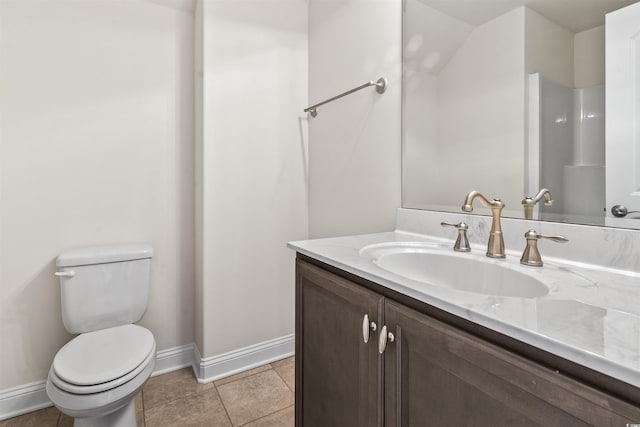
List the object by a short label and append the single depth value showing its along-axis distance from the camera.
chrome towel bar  1.50
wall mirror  0.86
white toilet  1.14
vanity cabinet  0.47
